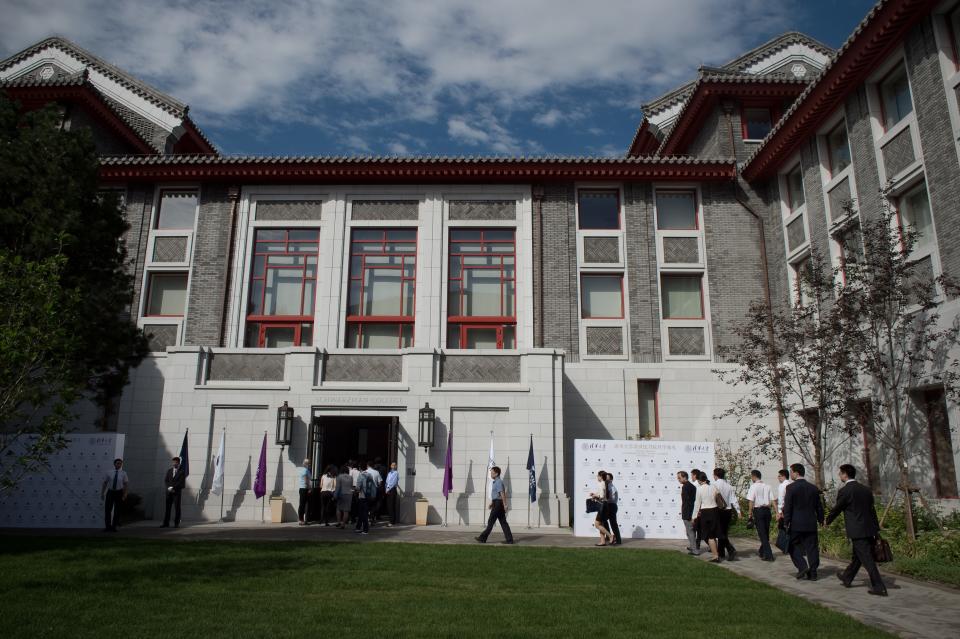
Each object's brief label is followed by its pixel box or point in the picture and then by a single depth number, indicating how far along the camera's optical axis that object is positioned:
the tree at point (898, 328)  13.20
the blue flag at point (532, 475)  16.77
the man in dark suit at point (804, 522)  10.27
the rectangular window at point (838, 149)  17.59
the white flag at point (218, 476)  17.20
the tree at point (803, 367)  14.80
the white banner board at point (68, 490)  16.02
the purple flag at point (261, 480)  17.07
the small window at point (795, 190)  20.03
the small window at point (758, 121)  22.77
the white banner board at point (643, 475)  15.59
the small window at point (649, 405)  20.20
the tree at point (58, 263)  10.30
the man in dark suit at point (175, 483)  16.30
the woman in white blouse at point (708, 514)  12.17
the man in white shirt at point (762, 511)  12.33
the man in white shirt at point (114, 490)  15.30
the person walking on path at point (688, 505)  13.23
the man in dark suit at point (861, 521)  9.29
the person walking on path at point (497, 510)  13.70
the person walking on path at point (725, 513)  12.29
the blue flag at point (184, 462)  16.81
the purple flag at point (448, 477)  17.09
